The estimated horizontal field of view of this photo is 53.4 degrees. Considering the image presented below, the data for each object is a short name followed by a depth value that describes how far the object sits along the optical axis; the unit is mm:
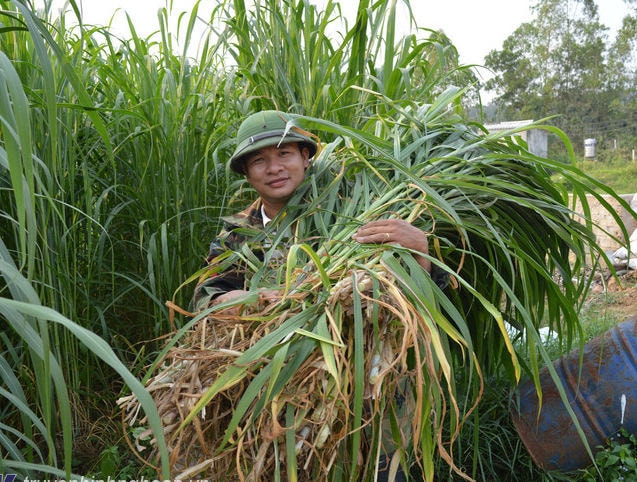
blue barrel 1945
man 1646
